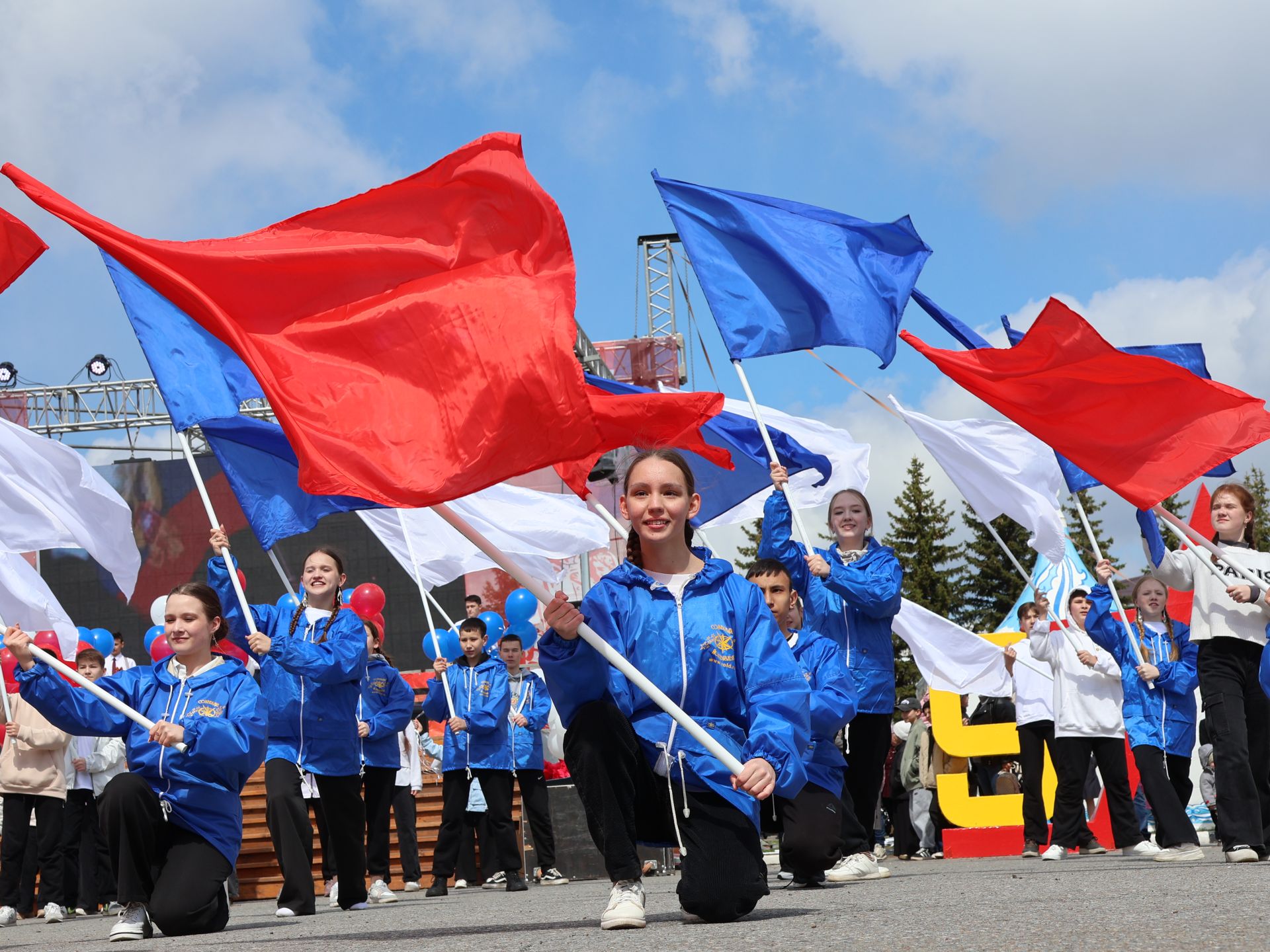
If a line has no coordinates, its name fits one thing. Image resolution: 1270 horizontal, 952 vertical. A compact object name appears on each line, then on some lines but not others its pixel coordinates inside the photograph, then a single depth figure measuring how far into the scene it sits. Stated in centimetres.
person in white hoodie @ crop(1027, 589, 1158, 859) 1156
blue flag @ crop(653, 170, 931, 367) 977
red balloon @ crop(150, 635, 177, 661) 1755
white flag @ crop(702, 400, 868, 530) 1285
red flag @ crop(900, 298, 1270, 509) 870
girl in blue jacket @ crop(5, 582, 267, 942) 653
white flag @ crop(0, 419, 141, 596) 822
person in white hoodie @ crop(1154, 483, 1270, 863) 823
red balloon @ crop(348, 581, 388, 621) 1920
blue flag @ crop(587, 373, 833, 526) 1117
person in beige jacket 1217
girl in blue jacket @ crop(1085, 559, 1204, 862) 1069
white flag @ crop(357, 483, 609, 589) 1250
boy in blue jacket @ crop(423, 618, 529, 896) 1232
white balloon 2166
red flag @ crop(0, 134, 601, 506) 566
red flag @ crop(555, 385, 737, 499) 614
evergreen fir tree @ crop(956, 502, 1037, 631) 5997
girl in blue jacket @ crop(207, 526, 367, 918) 866
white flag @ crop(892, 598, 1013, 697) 1384
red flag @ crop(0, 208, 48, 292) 651
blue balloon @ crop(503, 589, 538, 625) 2155
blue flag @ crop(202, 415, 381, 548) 854
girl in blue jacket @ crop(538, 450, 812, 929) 542
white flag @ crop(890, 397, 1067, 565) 1088
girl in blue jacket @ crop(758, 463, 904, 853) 882
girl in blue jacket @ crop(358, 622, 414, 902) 1045
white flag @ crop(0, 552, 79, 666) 872
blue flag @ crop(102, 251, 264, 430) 826
